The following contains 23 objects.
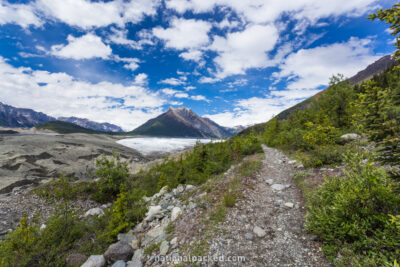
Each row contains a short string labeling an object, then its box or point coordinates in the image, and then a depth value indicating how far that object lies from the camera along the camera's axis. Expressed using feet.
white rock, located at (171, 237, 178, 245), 18.44
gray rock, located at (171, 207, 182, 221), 25.16
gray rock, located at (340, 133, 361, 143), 45.77
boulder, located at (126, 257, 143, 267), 17.08
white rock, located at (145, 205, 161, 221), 28.09
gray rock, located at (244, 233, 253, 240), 17.66
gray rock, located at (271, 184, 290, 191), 29.66
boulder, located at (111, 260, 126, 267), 17.69
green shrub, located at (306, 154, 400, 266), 11.68
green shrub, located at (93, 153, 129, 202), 49.47
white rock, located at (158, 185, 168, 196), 41.20
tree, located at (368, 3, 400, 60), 12.19
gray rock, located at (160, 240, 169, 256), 17.28
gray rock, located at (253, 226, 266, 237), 18.05
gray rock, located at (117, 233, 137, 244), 22.70
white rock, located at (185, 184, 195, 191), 39.54
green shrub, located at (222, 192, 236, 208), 23.63
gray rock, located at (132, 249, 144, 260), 18.60
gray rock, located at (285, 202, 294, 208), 23.43
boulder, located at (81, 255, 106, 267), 19.04
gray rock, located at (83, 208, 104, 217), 37.90
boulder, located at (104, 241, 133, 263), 19.30
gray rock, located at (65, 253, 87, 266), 20.72
